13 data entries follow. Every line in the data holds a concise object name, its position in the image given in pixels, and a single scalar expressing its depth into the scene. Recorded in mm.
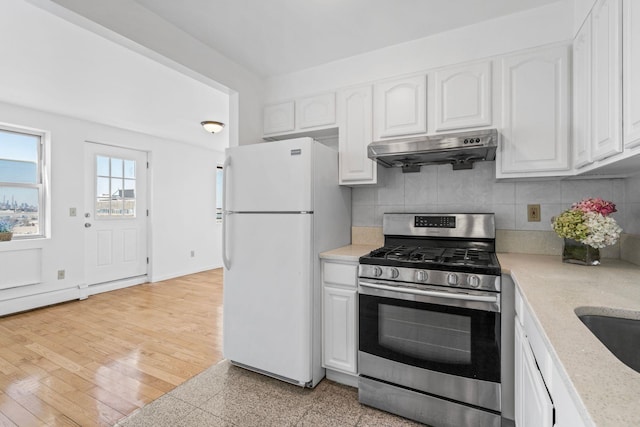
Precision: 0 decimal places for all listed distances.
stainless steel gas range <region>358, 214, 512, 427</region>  1651
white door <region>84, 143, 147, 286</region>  4391
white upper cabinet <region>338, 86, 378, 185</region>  2408
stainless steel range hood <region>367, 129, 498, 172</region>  1852
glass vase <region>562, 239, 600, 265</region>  1747
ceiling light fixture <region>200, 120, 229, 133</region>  4156
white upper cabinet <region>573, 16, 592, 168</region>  1615
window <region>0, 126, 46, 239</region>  3674
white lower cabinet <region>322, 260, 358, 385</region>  2100
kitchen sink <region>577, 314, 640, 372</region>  1009
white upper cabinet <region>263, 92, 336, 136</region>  2604
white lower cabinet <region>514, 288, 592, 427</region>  735
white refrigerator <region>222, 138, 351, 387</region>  2096
